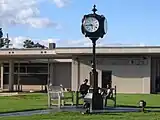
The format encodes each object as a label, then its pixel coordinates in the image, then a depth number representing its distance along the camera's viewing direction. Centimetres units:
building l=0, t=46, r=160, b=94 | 4819
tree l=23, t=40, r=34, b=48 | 14438
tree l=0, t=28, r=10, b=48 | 12444
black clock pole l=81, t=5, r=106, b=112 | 1989
